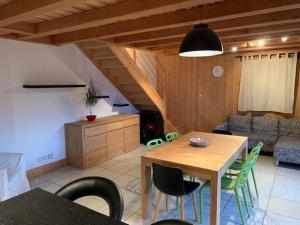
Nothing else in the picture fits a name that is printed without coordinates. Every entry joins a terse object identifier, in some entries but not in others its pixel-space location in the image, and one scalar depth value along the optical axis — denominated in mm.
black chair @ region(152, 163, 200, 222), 2215
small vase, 4492
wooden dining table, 2139
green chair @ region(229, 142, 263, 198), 3125
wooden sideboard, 4113
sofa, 4152
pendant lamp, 2162
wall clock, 5688
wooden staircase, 4180
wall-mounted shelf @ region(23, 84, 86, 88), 3575
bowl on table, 2851
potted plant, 4523
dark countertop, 1137
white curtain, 4918
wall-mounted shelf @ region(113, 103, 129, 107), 5410
